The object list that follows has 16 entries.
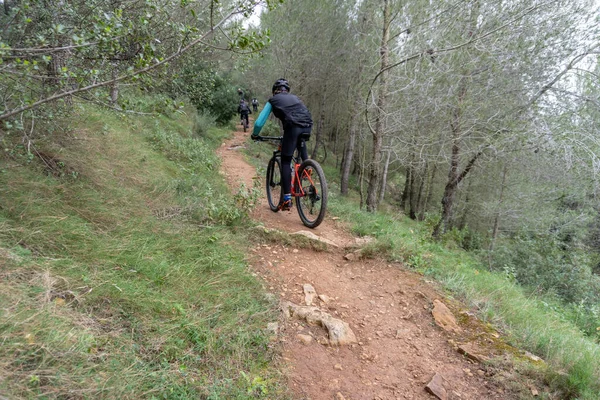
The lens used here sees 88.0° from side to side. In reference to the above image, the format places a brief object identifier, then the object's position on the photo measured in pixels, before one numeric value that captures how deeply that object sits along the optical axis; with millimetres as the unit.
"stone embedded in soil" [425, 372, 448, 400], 2086
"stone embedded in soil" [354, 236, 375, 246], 4066
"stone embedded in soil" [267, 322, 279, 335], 2300
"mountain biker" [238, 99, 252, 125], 16875
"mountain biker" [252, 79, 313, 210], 4094
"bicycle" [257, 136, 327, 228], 4176
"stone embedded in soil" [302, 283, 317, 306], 2923
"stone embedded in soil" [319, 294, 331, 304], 2982
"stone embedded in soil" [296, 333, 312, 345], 2381
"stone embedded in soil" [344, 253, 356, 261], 3828
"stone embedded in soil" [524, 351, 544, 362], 2363
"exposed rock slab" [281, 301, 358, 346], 2491
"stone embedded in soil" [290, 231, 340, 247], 4008
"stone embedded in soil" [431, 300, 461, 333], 2768
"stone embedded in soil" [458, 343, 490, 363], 2391
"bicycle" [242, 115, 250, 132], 17122
